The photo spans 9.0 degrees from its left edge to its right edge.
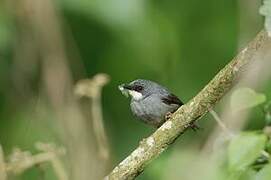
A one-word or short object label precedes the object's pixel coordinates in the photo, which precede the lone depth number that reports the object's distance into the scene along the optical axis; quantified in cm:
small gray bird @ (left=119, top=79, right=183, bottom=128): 912
